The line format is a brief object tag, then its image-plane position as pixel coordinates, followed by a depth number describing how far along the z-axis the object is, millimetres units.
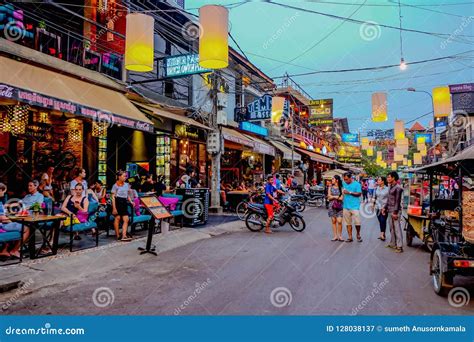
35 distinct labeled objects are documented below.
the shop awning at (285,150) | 25484
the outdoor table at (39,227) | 6648
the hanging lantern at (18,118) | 10264
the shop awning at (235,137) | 17261
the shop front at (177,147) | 14650
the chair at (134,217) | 9516
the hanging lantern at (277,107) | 19438
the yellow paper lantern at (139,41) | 8805
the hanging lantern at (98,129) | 12469
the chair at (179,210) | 11361
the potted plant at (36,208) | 7044
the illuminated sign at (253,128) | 21500
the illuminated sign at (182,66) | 12336
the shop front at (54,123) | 8562
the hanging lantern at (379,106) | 15039
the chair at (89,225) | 7723
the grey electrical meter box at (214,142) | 15555
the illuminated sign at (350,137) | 45684
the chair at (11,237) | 6412
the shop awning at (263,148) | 19975
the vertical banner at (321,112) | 34938
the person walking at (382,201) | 10080
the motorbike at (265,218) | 11656
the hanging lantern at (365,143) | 36125
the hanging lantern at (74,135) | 12305
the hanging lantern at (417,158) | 32625
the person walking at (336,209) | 9875
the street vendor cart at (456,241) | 5125
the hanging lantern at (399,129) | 25188
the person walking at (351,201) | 9422
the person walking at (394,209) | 8625
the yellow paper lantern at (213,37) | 8188
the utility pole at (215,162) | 15570
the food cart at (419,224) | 8406
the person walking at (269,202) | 11328
